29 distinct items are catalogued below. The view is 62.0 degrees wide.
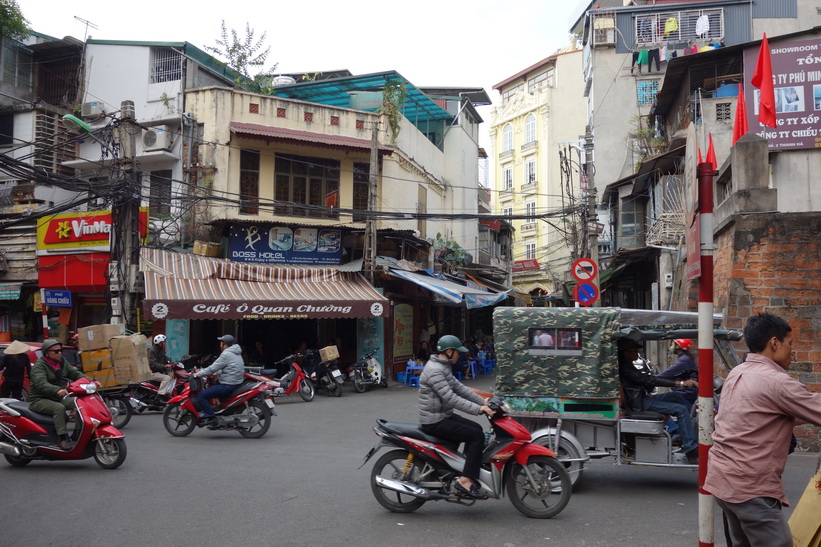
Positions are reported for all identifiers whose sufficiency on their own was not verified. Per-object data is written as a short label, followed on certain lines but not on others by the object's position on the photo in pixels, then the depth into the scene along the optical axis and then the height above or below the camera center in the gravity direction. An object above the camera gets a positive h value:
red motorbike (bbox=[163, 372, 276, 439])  10.06 -1.50
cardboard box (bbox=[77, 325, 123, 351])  11.28 -0.46
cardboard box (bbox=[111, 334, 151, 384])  11.09 -0.82
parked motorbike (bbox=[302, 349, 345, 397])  16.20 -1.51
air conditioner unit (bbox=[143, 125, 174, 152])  18.55 +4.64
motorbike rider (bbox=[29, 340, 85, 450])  7.77 -0.93
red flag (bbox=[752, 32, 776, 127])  10.17 +3.38
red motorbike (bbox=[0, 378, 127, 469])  7.71 -1.45
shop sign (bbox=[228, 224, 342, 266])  18.31 +1.78
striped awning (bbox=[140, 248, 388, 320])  14.98 +0.45
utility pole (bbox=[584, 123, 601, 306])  17.92 +2.73
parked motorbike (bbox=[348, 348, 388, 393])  17.19 -1.62
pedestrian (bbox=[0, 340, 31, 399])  10.92 -1.05
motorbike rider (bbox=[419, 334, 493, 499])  5.77 -0.82
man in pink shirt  3.11 -0.58
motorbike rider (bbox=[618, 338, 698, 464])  6.73 -0.88
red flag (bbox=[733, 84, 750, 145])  12.05 +3.43
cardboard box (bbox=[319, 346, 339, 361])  16.17 -1.02
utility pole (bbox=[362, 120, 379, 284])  18.06 +2.25
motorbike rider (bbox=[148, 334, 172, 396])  12.78 -1.02
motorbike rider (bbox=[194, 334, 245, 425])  9.93 -1.00
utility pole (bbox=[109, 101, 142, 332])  14.73 +1.54
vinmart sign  16.34 +1.88
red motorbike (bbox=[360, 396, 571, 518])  5.80 -1.37
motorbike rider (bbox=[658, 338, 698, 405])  7.65 -0.64
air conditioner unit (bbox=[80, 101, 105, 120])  19.20 +5.61
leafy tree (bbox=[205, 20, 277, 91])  21.19 +7.83
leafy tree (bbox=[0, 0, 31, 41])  19.89 +8.43
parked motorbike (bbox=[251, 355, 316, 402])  14.99 -1.61
